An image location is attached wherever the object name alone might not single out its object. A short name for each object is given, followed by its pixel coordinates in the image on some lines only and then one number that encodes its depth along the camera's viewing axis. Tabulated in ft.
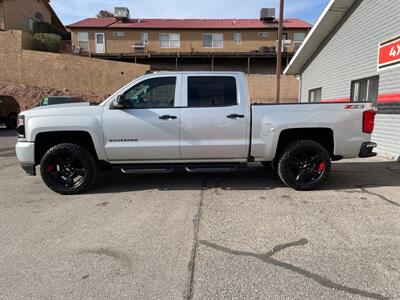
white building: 28.30
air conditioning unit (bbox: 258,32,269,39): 109.40
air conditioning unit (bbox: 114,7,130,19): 112.57
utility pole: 56.50
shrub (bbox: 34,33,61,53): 94.15
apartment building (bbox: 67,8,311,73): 108.68
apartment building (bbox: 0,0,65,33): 93.74
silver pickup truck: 17.78
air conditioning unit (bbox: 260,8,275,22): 111.86
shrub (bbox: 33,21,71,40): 108.17
